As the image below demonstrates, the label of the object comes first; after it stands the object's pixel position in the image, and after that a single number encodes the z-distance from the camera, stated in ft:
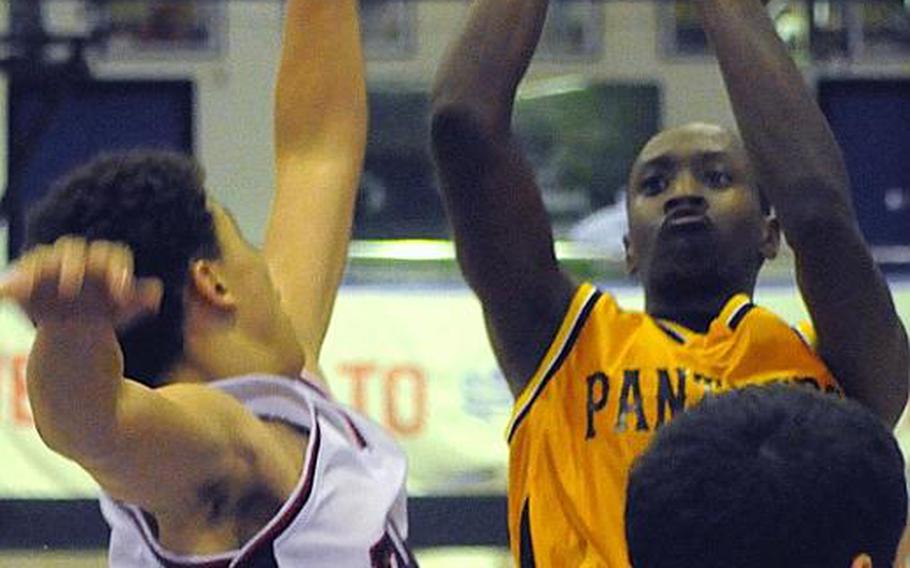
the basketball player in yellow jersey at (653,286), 16.11
